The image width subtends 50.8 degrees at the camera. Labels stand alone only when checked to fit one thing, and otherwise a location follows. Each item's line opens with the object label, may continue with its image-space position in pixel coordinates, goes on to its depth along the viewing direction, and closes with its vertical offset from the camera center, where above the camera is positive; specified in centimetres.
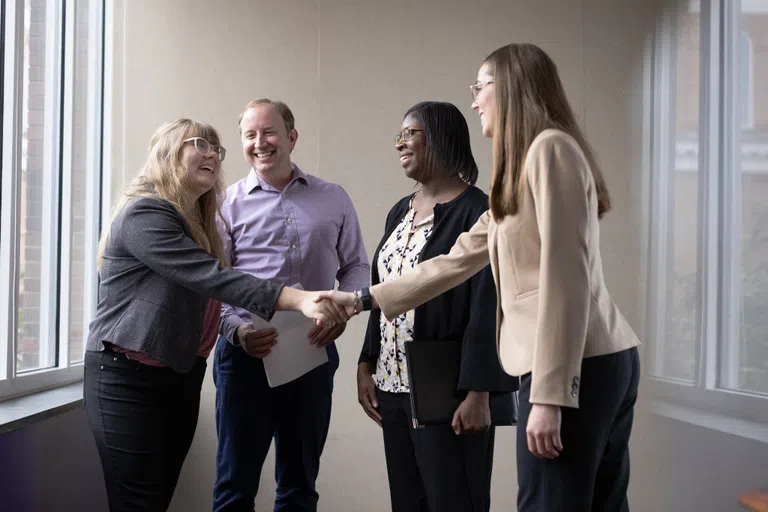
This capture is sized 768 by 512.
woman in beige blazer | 148 -9
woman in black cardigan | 213 -24
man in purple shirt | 257 -12
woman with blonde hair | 208 -18
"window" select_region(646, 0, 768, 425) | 265 +19
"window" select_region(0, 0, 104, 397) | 267 +24
